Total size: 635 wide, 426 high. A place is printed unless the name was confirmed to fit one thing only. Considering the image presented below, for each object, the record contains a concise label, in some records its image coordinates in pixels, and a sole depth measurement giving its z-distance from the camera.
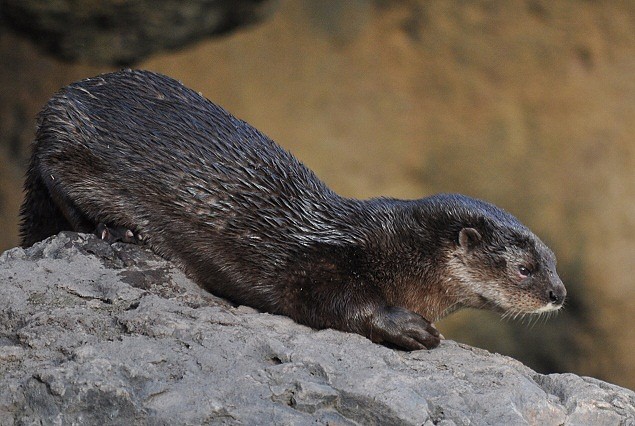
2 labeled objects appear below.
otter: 8.63
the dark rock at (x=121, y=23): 14.56
